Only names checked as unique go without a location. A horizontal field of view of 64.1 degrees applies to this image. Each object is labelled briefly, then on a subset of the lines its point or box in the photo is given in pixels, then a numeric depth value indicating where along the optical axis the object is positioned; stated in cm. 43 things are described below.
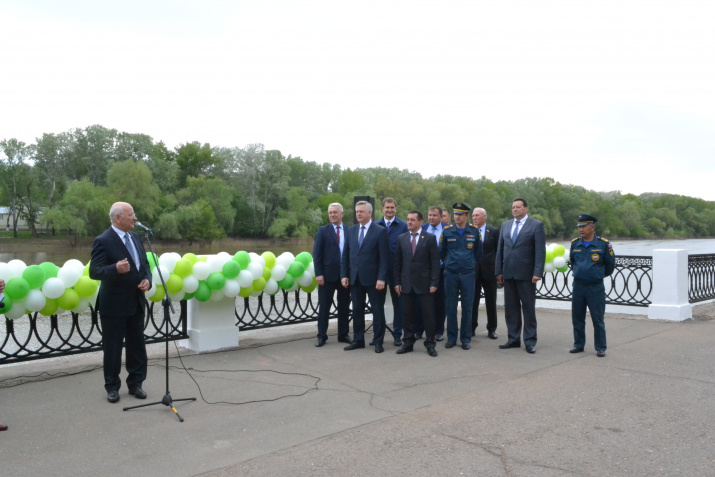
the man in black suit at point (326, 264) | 725
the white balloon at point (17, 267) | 549
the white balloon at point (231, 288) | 680
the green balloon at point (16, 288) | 539
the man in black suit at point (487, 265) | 800
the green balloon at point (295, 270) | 773
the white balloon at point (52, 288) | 560
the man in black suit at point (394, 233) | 737
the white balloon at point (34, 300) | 552
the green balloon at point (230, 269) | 677
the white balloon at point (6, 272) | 538
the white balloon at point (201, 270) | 652
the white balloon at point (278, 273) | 746
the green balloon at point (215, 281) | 665
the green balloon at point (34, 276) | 552
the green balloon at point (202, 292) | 664
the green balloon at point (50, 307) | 570
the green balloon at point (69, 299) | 580
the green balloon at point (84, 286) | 588
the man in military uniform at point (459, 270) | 718
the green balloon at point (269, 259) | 746
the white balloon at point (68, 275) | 578
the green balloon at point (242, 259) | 699
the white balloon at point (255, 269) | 706
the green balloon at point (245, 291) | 703
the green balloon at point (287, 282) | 763
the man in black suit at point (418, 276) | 671
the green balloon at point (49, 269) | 571
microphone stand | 450
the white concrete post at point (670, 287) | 930
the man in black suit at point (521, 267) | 693
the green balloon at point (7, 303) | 530
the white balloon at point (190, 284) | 646
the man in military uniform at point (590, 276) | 661
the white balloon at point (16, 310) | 545
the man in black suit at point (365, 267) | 699
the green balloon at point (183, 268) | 643
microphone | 452
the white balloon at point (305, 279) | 781
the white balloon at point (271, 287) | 741
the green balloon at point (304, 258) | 787
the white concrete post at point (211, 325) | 684
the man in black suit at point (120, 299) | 481
